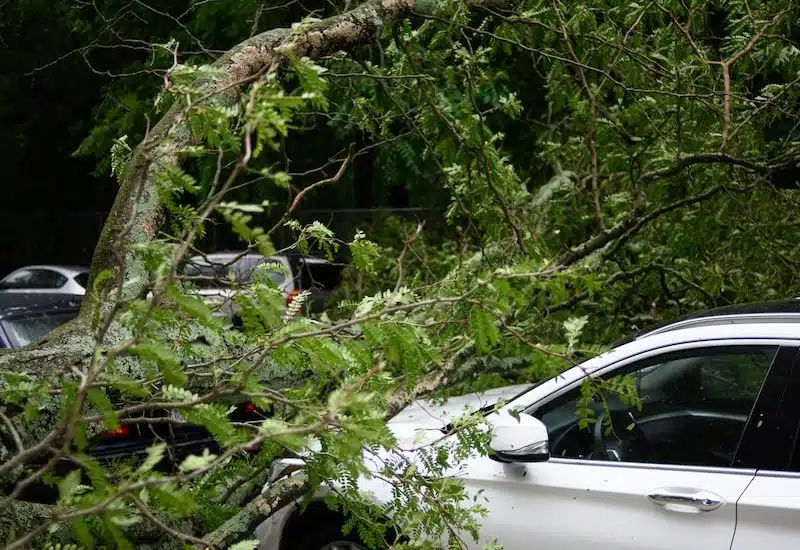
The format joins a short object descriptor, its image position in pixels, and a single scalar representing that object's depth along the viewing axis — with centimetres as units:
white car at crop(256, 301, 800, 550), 696
